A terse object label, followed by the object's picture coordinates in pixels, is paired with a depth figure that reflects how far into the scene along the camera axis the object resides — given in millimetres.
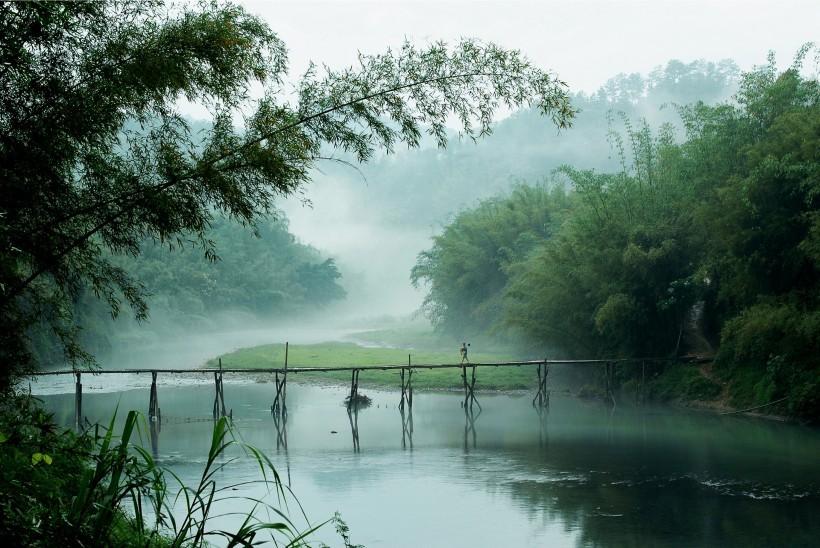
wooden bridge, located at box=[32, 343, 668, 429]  20281
